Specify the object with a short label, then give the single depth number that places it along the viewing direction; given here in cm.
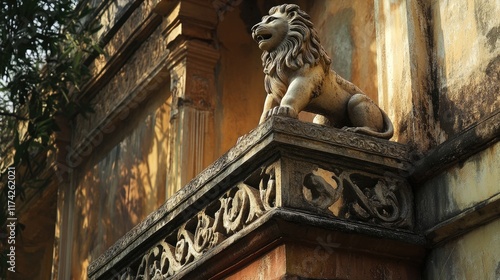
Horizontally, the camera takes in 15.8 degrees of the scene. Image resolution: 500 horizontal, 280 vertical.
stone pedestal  992
